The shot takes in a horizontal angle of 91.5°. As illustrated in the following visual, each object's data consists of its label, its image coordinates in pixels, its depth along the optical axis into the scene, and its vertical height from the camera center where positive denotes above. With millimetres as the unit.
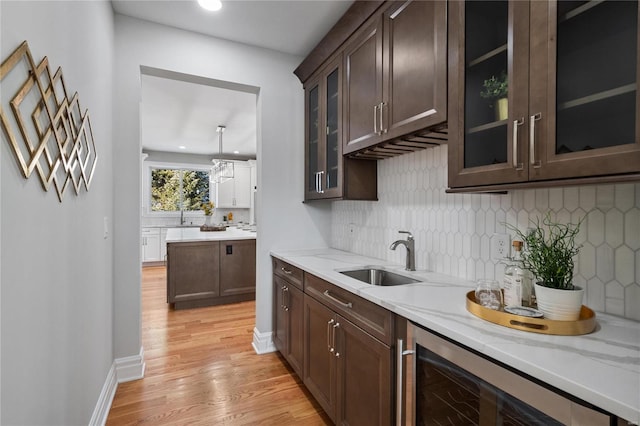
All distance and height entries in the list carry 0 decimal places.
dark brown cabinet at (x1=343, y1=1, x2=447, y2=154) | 1449 +752
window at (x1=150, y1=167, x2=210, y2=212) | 7595 +501
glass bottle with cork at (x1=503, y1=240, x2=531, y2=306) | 1098 -269
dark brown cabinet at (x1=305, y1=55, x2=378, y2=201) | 2342 +481
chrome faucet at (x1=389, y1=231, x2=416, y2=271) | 1971 -259
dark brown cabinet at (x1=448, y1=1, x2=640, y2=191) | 850 +371
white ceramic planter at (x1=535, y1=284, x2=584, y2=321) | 940 -284
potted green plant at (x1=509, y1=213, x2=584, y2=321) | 947 -231
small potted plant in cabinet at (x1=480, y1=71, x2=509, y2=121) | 1142 +447
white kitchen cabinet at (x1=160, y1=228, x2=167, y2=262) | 7130 -864
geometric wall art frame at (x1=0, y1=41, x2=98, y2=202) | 848 +297
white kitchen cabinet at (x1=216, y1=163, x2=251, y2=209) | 7736 +482
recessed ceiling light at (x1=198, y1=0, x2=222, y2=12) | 2148 +1434
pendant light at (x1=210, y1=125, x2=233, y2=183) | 5590 +786
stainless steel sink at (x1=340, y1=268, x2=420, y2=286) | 2070 -445
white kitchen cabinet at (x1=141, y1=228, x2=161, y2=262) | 7008 -816
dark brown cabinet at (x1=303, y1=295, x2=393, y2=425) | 1335 -813
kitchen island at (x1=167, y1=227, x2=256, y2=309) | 4044 -811
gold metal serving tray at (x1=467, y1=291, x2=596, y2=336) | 931 -347
